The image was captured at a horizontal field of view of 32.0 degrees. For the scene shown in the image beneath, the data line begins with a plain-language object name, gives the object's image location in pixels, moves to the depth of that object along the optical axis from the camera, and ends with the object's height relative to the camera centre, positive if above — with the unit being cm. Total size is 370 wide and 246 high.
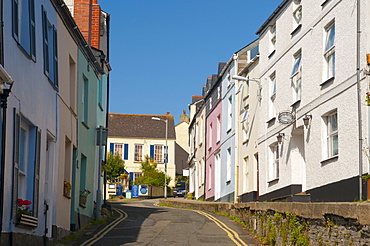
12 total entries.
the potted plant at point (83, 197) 2042 -28
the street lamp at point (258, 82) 2606 +434
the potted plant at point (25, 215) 1245 -53
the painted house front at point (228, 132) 3160 +291
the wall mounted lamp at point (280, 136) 2265 +186
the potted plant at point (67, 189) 1773 -3
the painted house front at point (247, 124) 2750 +294
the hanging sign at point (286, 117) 2109 +235
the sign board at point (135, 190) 5550 -18
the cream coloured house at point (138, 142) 6719 +480
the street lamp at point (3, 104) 1093 +144
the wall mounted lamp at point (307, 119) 1984 +216
